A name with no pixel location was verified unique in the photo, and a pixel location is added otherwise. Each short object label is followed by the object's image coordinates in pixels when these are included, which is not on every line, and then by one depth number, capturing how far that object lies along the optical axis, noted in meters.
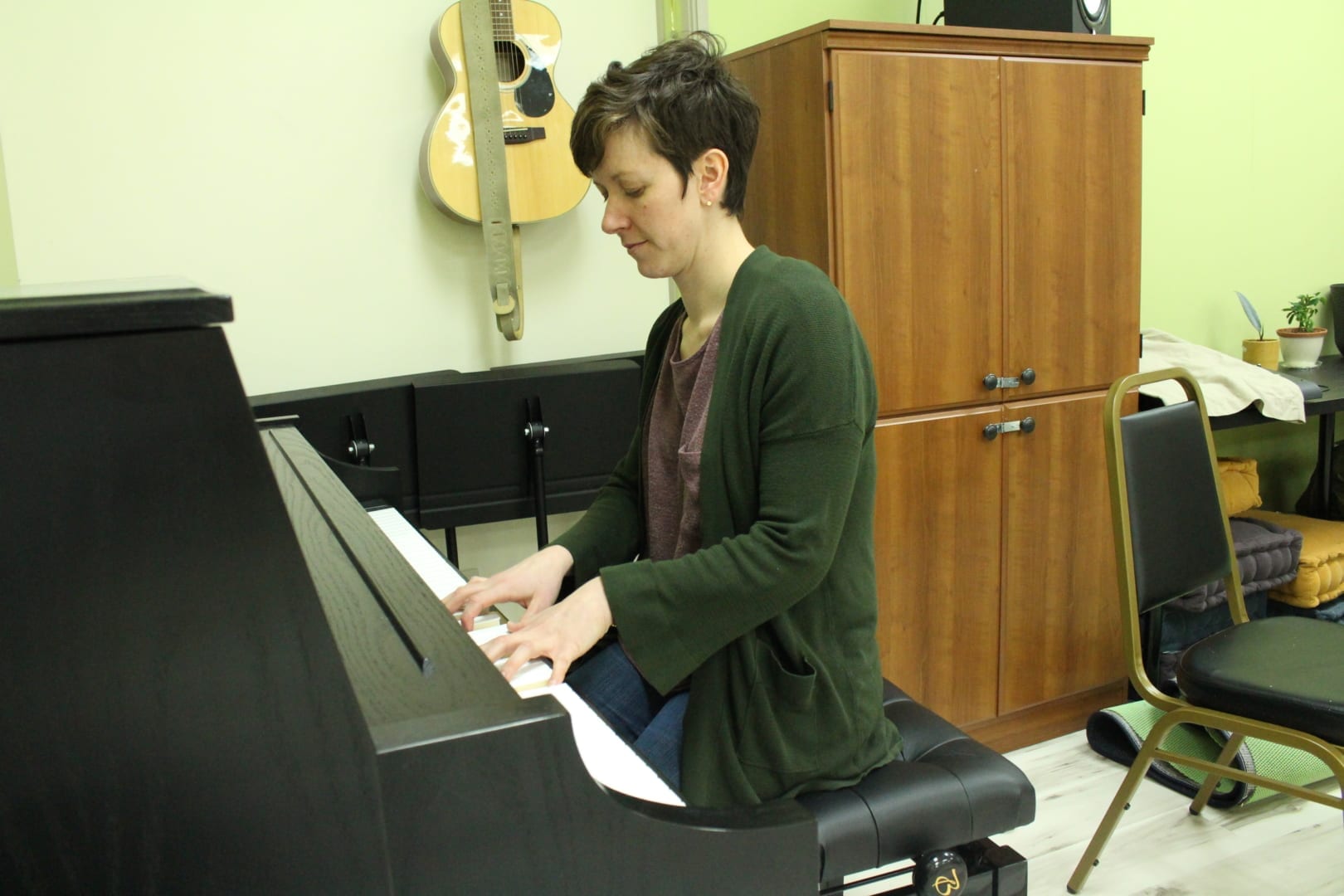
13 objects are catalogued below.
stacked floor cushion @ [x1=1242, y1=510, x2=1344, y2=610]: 2.76
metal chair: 1.72
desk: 2.65
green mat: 2.24
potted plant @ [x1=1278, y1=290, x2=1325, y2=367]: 3.10
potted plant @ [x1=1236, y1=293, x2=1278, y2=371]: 3.07
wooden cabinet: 2.19
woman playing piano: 1.11
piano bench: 1.19
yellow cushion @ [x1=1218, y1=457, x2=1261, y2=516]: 2.79
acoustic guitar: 2.16
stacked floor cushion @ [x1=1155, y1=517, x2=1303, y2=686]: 2.58
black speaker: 2.39
